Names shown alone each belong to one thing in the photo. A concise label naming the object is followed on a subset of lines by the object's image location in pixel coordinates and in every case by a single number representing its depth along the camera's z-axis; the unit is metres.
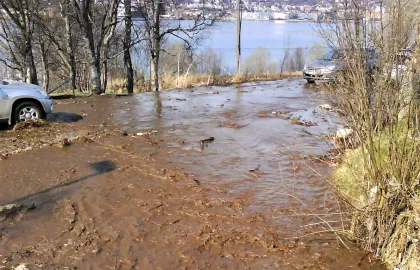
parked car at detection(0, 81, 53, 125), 9.67
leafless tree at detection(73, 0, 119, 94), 18.89
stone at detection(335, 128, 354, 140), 5.27
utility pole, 27.62
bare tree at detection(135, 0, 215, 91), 23.34
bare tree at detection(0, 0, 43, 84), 20.00
